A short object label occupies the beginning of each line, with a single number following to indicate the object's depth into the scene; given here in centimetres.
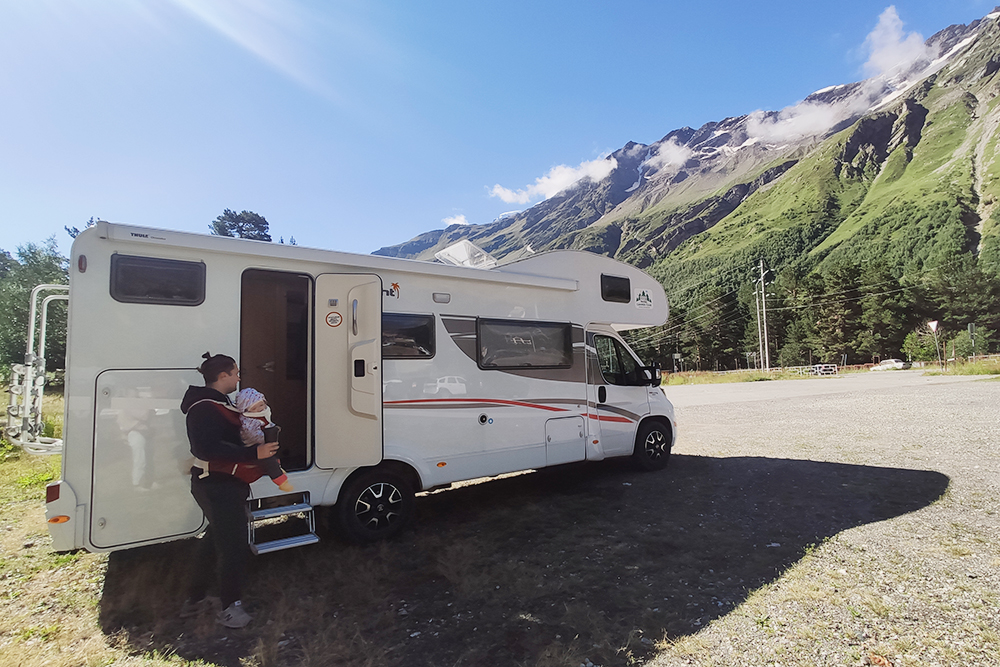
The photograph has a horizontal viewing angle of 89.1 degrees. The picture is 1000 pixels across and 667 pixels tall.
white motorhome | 380
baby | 353
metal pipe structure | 470
